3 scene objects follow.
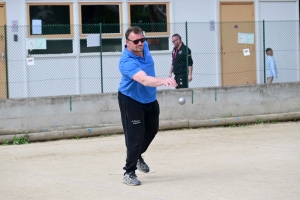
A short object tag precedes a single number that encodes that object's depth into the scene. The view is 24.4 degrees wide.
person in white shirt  17.91
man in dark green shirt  15.86
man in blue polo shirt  8.37
